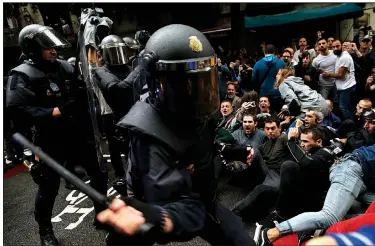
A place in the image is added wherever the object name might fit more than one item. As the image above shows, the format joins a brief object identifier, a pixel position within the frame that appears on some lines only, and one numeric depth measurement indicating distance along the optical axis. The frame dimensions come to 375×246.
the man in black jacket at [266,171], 3.30
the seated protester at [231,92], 5.60
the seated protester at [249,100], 4.40
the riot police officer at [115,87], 3.58
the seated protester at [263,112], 4.32
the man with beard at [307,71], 5.74
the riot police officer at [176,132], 1.37
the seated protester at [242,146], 3.61
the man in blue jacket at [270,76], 5.21
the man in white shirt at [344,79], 5.32
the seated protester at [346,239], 0.94
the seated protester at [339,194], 2.65
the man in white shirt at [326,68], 5.55
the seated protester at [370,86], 5.46
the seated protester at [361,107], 4.06
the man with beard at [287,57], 5.91
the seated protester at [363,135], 3.40
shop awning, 11.41
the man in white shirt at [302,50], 6.79
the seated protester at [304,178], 3.03
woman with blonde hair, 4.20
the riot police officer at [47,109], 2.73
